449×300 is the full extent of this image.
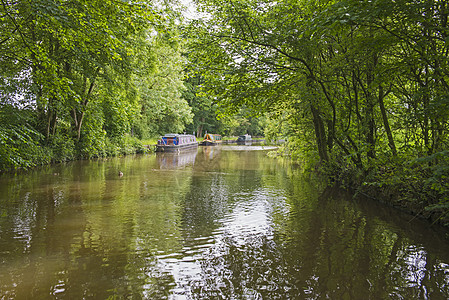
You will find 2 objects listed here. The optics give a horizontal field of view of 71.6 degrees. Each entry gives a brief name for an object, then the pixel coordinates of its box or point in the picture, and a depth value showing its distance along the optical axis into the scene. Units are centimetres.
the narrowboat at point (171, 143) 3042
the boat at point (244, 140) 5219
